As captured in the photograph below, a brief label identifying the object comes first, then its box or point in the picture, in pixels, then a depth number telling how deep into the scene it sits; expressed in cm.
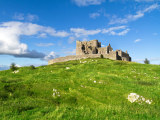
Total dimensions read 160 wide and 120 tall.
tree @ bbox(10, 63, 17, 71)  4033
